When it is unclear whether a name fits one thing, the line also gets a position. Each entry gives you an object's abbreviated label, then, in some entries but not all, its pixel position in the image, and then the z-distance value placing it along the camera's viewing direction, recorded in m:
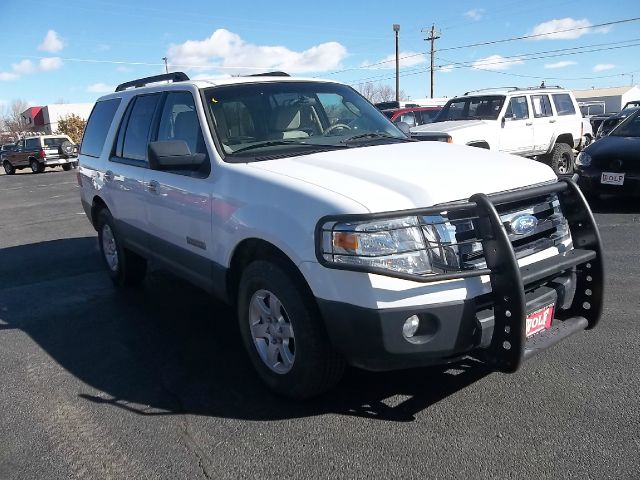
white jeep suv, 11.74
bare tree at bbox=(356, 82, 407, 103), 83.79
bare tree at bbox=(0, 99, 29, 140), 81.46
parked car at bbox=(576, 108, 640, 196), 8.44
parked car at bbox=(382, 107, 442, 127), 16.25
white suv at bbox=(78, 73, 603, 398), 2.88
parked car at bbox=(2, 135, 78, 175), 29.42
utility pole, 47.62
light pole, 39.53
